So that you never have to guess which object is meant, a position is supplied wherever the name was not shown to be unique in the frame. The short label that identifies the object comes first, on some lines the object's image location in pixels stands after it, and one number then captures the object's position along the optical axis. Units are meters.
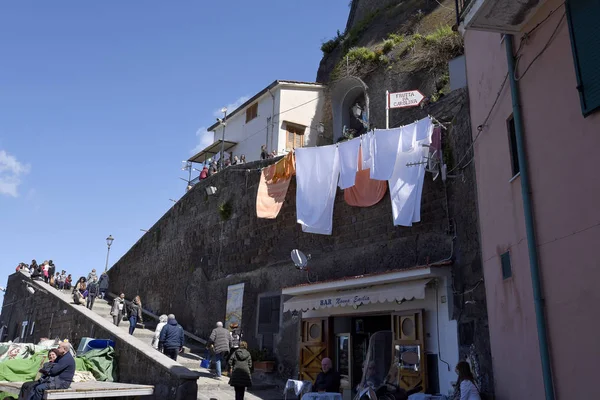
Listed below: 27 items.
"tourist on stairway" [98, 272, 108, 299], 21.06
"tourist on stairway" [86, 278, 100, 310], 17.64
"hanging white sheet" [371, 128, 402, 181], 10.75
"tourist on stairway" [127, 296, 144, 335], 14.62
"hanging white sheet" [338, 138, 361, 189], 11.66
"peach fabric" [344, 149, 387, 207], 11.36
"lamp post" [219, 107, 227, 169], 23.97
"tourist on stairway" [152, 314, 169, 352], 13.28
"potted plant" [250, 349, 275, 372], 12.70
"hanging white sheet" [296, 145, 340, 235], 12.22
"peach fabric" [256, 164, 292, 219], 13.83
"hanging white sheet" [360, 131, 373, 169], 11.20
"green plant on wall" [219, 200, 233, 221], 16.45
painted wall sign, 14.52
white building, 22.97
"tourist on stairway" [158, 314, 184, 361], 12.16
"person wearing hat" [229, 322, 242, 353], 12.77
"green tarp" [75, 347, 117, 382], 11.09
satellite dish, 12.43
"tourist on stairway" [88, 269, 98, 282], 20.24
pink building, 5.41
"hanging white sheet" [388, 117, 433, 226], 10.30
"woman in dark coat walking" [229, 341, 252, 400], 9.41
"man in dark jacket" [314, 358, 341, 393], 8.46
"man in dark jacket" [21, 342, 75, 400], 8.20
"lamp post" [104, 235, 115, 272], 24.06
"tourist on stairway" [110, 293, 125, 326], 15.82
